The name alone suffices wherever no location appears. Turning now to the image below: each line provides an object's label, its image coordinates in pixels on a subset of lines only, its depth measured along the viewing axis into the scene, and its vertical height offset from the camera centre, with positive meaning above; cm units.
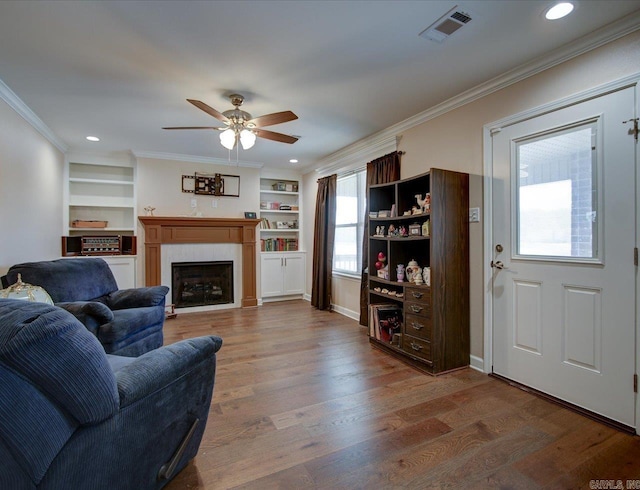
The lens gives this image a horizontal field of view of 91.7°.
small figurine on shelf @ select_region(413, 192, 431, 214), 282 +37
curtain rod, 433 +106
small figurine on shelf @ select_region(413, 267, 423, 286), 290 -32
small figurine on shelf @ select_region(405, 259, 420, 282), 302 -26
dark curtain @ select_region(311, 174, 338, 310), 490 +7
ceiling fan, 268 +110
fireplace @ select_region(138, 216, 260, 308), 471 +9
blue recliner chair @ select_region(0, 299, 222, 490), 88 -55
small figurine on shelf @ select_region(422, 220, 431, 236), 278 +14
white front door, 191 -7
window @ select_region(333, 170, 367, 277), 450 +31
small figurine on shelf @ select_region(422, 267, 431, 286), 277 -29
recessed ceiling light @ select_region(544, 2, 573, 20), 173 +134
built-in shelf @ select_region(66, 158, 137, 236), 470 +75
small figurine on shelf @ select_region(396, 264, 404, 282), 316 -29
